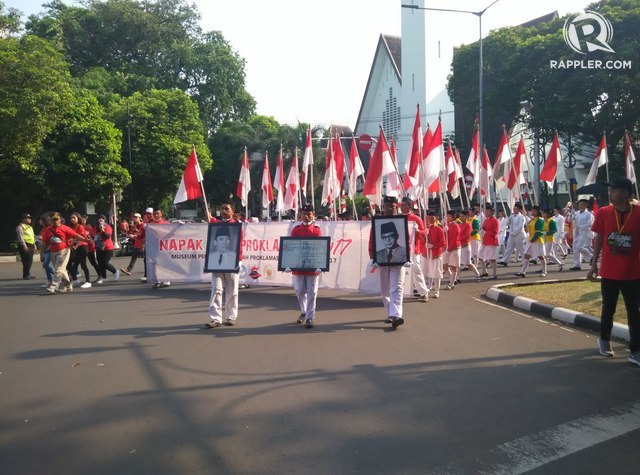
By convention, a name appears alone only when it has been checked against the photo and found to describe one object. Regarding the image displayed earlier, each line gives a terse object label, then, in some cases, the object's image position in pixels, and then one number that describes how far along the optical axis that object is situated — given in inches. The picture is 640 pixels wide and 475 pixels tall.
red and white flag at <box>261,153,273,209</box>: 791.7
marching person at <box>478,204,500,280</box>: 567.8
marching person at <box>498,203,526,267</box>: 639.8
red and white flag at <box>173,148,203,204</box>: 474.9
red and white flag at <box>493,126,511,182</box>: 610.5
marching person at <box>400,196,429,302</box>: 417.1
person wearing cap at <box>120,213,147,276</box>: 585.0
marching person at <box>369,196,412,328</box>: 321.7
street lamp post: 946.0
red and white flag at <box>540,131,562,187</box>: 634.8
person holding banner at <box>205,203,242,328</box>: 326.3
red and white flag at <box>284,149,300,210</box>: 706.2
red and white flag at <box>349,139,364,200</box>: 666.2
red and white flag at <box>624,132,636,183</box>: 708.5
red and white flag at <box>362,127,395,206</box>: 474.9
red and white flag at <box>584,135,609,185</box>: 686.9
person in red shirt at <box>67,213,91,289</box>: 541.3
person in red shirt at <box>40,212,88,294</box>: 498.0
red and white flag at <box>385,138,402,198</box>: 505.7
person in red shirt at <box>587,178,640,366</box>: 235.0
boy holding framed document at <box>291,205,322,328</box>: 328.5
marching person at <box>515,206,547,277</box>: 576.1
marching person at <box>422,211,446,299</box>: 456.4
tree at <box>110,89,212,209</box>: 1437.0
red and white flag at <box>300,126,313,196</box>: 653.3
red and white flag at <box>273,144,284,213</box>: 746.2
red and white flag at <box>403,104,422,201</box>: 486.0
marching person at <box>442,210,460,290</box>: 501.4
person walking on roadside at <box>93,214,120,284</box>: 571.2
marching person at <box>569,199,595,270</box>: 614.2
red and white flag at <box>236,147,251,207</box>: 716.7
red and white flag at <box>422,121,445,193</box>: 478.8
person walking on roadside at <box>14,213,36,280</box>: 639.8
